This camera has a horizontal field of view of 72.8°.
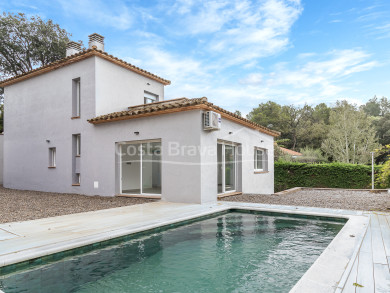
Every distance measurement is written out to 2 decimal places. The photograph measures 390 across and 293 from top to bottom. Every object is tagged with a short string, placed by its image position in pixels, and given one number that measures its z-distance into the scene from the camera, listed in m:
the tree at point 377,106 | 57.44
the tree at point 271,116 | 44.34
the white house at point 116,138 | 9.68
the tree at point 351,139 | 31.44
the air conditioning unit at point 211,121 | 9.25
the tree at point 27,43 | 22.73
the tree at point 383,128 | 38.19
